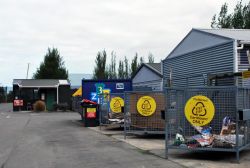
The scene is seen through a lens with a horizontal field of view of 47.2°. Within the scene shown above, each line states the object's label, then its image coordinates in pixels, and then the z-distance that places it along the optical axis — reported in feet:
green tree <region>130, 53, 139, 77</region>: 142.20
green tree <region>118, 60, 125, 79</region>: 146.39
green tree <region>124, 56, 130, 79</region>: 146.78
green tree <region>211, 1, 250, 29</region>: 105.18
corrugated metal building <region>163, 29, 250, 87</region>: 38.98
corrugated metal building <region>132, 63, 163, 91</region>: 70.71
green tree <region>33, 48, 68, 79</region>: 152.75
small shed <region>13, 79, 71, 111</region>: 104.35
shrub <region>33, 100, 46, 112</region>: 98.44
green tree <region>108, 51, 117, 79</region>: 147.53
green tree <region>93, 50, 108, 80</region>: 138.88
